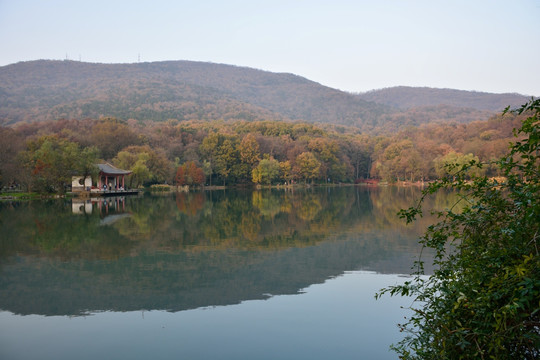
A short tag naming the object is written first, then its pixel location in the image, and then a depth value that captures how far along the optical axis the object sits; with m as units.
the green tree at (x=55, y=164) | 34.12
